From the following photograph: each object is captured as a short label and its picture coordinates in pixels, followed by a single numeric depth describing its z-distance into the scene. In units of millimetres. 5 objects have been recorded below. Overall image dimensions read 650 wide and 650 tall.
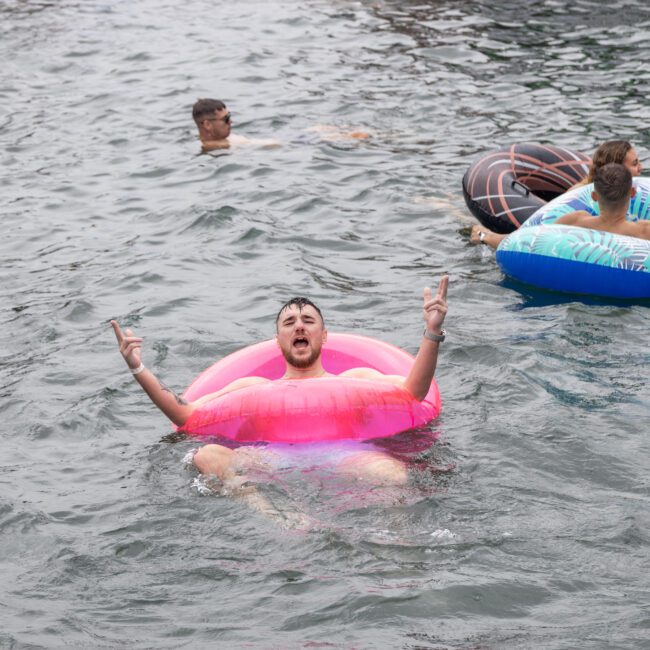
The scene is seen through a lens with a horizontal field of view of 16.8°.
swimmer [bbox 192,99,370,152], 26695
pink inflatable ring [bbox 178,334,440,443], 13036
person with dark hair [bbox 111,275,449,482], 12472
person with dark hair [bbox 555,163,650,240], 17565
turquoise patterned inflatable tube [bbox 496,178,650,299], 17623
